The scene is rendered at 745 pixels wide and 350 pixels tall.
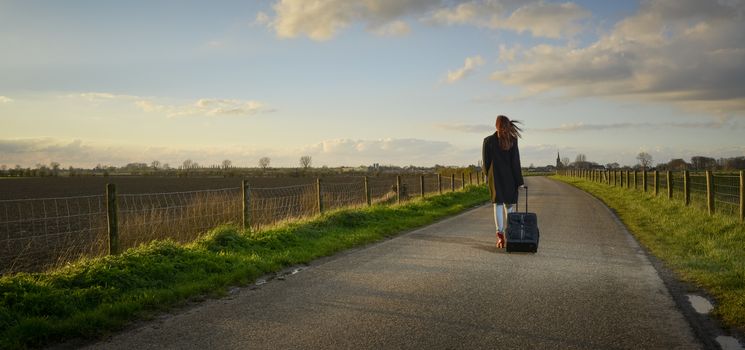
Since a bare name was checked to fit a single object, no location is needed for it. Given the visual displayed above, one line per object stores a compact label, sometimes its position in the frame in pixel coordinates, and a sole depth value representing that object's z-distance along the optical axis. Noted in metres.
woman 9.54
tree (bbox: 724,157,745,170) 50.12
